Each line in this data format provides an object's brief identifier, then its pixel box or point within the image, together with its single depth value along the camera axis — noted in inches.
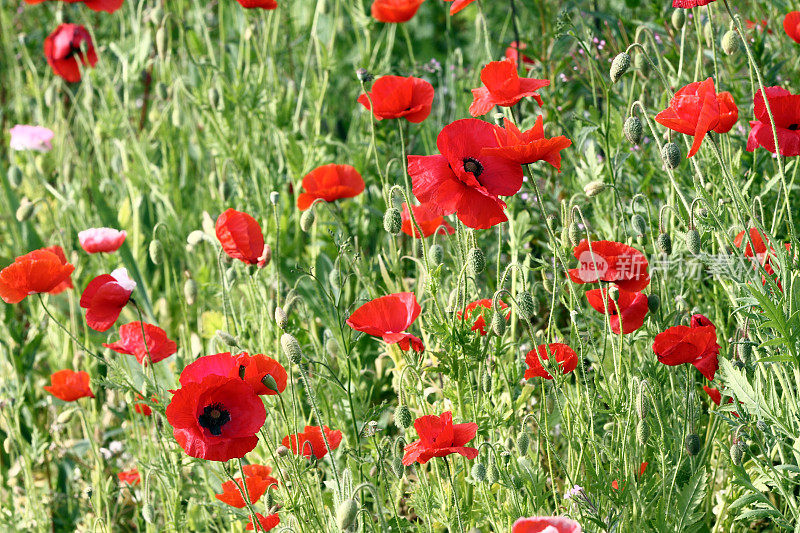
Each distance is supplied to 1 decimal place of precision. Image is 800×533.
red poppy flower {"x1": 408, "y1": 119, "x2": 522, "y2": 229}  121.2
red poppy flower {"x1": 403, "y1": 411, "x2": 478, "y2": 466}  119.8
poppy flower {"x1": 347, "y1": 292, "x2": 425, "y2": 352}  122.2
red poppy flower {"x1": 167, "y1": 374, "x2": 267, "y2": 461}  119.5
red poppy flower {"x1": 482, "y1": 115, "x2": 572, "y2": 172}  120.1
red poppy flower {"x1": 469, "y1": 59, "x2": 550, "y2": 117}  123.3
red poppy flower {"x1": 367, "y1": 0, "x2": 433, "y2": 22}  134.4
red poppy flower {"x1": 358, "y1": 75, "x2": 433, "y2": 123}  126.7
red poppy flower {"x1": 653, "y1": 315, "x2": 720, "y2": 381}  121.4
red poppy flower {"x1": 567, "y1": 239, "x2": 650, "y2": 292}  122.2
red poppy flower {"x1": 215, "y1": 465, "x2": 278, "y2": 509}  123.3
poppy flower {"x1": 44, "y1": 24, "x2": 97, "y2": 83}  144.5
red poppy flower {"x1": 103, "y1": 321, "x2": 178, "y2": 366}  126.3
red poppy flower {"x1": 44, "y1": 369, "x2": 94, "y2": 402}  129.6
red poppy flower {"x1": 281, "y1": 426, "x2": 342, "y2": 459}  123.5
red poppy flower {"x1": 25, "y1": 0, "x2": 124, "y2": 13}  139.0
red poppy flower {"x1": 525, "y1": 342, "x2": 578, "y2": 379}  122.5
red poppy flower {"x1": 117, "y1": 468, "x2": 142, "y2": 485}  130.0
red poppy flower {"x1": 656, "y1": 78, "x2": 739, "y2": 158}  120.8
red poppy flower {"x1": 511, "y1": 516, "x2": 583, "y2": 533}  116.1
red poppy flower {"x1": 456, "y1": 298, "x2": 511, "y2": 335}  123.6
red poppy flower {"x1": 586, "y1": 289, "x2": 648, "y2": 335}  123.1
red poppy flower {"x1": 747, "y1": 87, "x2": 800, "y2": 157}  122.9
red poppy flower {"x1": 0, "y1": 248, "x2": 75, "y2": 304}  125.1
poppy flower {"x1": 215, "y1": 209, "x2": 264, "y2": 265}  125.2
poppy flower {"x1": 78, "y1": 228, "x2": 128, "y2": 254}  129.6
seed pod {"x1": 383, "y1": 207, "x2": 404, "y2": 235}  124.0
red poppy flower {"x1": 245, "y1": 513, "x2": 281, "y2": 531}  123.2
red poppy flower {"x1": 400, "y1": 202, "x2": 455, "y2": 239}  127.0
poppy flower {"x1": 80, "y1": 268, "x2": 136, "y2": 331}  124.4
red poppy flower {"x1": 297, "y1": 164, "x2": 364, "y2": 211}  130.3
